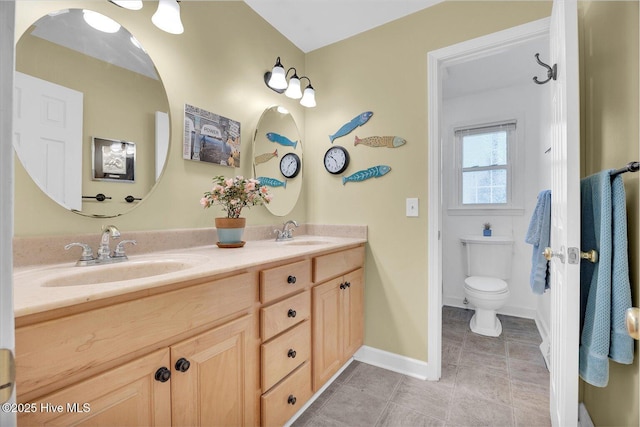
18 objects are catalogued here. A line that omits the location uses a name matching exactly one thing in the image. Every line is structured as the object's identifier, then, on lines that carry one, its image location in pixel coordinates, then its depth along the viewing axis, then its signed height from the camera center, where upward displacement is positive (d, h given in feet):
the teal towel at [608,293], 2.95 -0.85
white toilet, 7.79 -1.99
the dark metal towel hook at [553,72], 3.89 +2.04
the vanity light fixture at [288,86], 6.07 +2.99
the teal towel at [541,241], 4.90 -0.48
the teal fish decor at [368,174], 6.59 +1.01
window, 9.76 +1.82
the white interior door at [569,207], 3.12 +0.08
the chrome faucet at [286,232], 6.43 -0.39
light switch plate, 6.19 +0.18
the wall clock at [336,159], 7.04 +1.43
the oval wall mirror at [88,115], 3.38 +1.38
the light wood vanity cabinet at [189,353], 2.07 -1.37
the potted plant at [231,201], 4.93 +0.26
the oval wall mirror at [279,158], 6.47 +1.42
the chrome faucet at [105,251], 3.45 -0.46
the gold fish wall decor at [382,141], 6.42 +1.75
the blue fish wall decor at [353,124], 6.82 +2.28
